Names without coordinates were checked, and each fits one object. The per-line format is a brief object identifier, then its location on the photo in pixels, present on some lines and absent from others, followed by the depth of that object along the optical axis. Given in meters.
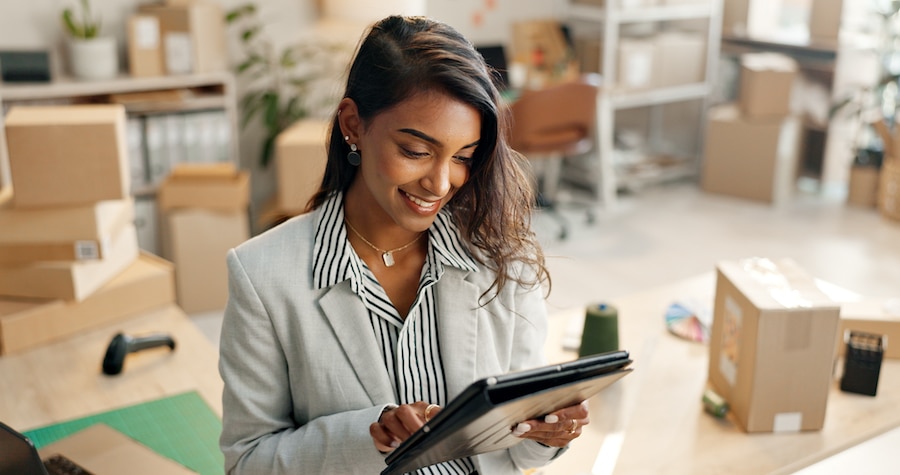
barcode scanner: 2.17
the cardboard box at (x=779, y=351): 1.76
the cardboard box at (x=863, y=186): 5.14
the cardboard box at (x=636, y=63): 5.19
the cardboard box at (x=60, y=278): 2.52
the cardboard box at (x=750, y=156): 5.18
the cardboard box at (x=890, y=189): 4.86
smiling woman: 1.36
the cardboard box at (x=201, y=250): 3.83
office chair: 4.47
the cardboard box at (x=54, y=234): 2.60
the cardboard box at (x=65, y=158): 2.57
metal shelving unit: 5.09
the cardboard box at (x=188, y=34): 4.06
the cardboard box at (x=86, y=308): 2.35
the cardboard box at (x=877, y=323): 2.12
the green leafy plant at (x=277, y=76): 4.45
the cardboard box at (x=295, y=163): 3.97
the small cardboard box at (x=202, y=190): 3.82
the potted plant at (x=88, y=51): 3.94
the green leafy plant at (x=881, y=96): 4.86
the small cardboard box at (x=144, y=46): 4.00
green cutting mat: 1.87
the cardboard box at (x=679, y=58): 5.38
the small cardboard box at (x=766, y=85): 5.08
